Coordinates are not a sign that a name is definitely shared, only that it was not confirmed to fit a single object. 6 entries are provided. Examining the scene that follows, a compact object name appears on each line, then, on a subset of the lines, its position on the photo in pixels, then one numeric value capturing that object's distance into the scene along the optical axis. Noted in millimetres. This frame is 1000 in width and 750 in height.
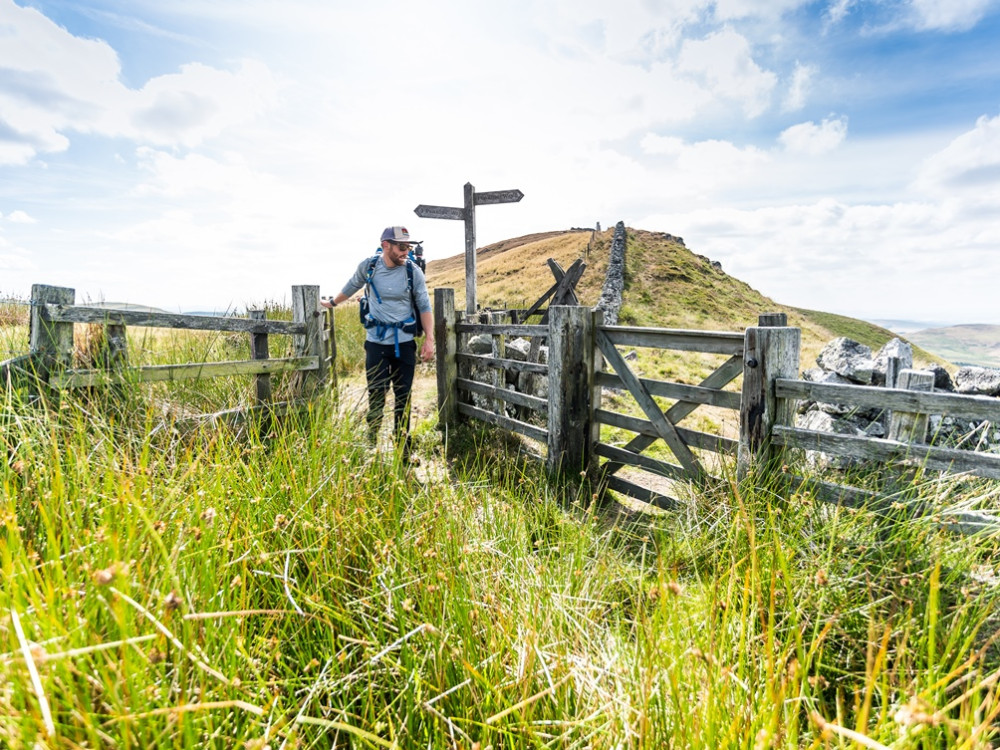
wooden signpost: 10703
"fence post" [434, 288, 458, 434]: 7379
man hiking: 5598
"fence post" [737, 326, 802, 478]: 3848
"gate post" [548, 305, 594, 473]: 5227
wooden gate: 4266
